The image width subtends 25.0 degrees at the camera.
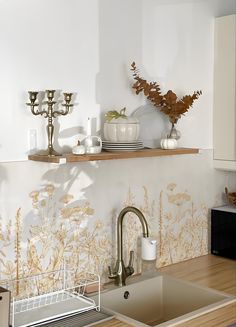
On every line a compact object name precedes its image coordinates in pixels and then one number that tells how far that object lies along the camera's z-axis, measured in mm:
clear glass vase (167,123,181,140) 2783
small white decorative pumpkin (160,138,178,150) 2660
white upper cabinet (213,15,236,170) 3021
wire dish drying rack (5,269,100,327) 2166
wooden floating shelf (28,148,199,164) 2191
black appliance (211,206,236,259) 3059
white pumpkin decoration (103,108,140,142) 2454
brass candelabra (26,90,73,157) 2271
